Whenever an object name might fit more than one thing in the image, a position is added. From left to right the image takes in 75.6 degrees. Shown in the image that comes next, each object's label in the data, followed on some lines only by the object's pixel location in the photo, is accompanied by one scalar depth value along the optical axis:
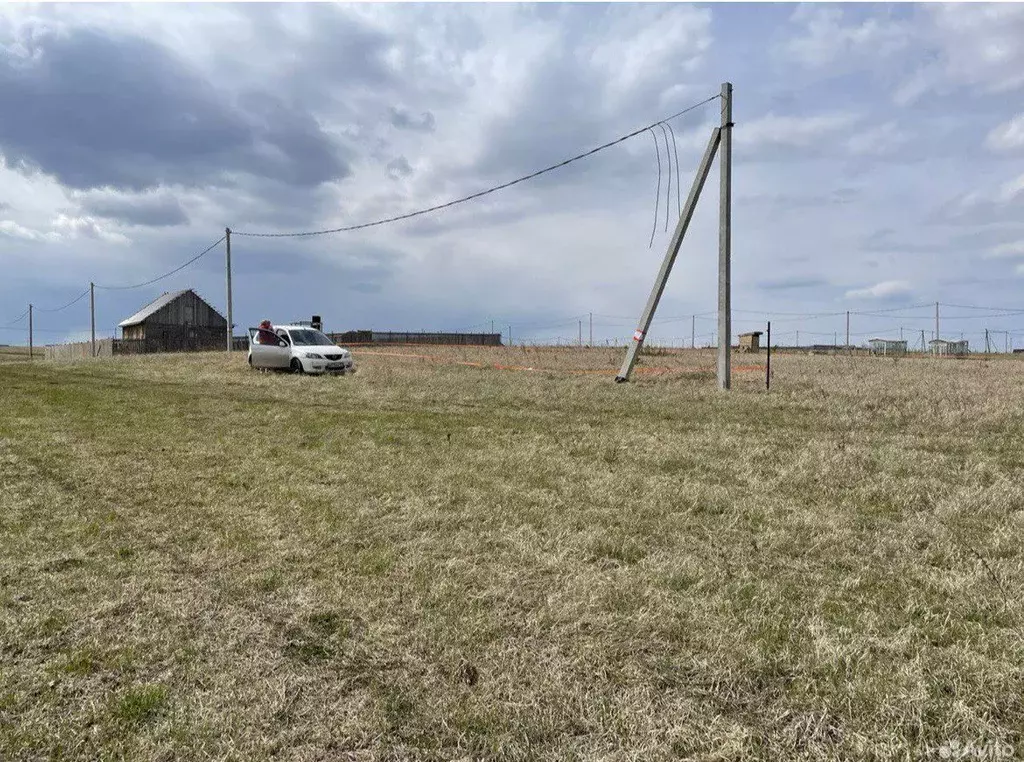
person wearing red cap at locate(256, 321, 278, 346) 22.25
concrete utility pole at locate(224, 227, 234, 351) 35.38
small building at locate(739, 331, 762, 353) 40.54
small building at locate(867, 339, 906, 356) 46.18
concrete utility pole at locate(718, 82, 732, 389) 15.70
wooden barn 56.59
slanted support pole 16.62
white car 20.86
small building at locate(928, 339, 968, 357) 48.41
